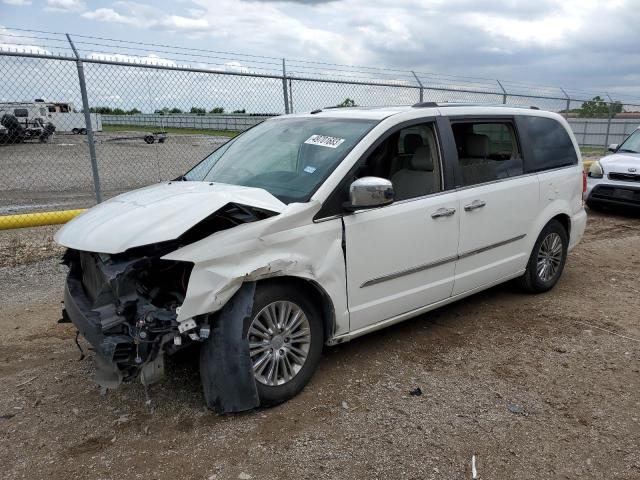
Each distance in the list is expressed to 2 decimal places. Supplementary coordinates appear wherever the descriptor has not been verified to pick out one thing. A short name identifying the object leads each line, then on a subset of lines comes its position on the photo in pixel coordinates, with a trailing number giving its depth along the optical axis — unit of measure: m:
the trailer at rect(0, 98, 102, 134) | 19.64
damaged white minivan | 3.01
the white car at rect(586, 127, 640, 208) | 9.14
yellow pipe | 7.12
